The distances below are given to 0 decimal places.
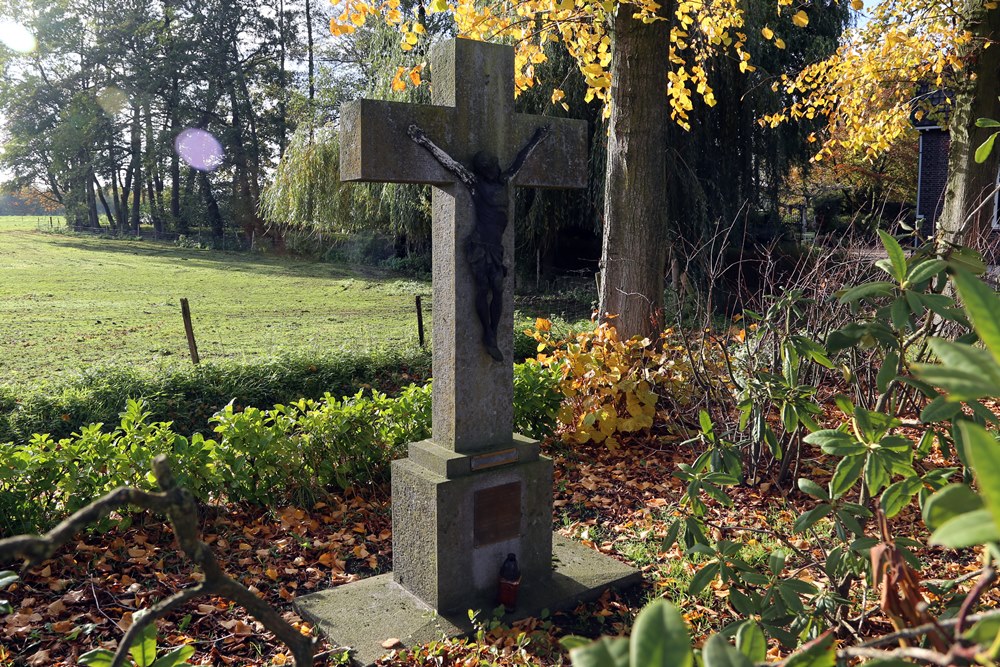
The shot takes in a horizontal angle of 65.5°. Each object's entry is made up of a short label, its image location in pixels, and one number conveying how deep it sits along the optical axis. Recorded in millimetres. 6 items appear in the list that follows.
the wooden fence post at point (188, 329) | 9062
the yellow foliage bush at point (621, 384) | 6355
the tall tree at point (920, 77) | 9008
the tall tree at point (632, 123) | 7113
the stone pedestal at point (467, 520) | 3850
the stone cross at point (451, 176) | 3793
